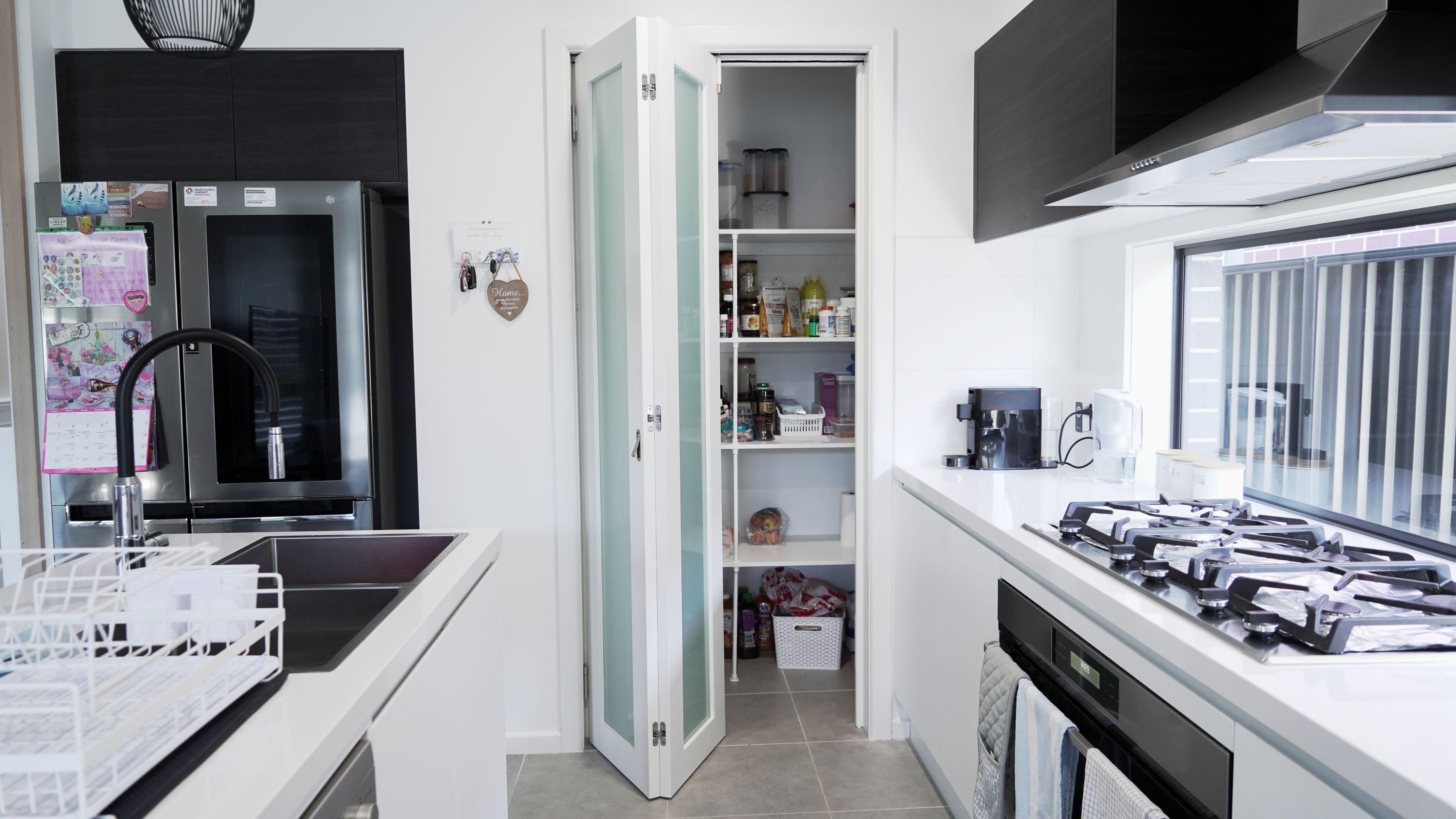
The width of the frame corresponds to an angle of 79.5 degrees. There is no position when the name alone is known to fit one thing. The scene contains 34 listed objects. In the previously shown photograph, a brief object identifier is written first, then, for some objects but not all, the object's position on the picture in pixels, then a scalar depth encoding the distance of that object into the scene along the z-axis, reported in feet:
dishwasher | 3.00
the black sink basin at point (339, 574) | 5.40
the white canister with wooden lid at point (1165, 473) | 7.30
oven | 3.98
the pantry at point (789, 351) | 11.18
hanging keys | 8.89
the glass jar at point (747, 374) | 11.75
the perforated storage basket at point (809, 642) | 11.38
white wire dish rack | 2.26
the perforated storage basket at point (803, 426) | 11.20
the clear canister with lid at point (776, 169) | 11.18
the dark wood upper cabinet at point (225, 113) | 8.72
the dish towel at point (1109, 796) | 4.07
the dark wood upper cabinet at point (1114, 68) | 6.19
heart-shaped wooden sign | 8.91
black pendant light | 4.87
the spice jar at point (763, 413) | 11.19
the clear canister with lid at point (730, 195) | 11.12
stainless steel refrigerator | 8.32
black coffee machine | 8.96
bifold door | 8.00
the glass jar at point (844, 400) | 11.53
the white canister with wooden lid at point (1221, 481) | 6.77
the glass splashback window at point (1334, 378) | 5.95
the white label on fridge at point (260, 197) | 8.34
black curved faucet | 4.07
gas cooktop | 3.86
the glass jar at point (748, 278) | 11.21
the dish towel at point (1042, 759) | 4.94
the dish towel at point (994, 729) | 5.71
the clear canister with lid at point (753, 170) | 11.19
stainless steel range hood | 3.79
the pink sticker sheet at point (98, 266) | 8.23
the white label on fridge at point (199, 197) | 8.31
